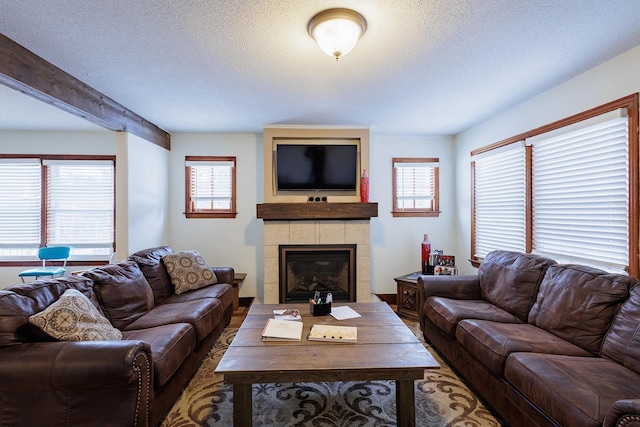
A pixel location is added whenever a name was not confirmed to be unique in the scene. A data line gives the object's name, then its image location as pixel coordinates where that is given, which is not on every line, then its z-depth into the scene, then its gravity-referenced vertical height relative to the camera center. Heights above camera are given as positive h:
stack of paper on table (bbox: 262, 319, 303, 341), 1.92 -0.79
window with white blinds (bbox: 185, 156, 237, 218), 4.32 +0.40
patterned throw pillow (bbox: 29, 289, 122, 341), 1.61 -0.61
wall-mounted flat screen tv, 3.88 +0.66
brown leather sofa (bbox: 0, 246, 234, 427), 1.44 -0.84
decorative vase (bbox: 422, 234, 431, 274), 4.07 -0.51
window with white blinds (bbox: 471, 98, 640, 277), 2.12 +0.22
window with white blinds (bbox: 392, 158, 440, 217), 4.42 +0.44
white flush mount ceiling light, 1.65 +1.10
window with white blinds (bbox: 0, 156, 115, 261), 4.12 +0.12
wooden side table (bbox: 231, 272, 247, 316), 3.85 -1.04
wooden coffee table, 1.55 -0.82
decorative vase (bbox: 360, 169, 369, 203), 3.87 +0.37
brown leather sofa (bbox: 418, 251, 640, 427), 1.38 -0.82
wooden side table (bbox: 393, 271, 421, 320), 3.61 -1.04
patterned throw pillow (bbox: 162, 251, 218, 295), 3.17 -0.63
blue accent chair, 3.75 -0.64
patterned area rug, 1.86 -1.31
